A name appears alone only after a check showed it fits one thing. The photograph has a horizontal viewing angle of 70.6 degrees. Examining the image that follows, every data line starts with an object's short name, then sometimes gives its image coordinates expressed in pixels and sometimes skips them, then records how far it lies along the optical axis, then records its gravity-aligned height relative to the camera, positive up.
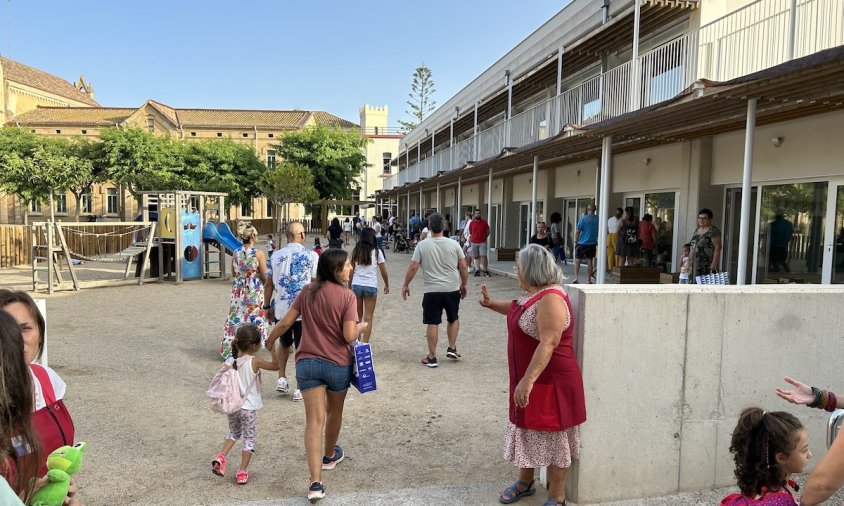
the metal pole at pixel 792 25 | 7.72 +2.51
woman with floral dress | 6.33 -0.88
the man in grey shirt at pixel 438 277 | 6.56 -0.71
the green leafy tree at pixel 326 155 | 42.69 +3.99
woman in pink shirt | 3.46 -0.79
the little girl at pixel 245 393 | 3.76 -1.18
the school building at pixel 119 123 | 53.72 +7.96
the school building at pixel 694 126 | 8.07 +1.49
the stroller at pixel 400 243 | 25.43 -1.33
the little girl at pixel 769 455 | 2.16 -0.87
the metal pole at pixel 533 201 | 14.30 +0.32
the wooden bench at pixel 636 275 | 11.84 -1.18
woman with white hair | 3.04 -0.85
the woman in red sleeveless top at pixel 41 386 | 2.04 -0.65
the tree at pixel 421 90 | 70.94 +14.63
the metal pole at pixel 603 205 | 10.63 +0.19
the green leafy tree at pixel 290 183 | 26.72 +1.21
